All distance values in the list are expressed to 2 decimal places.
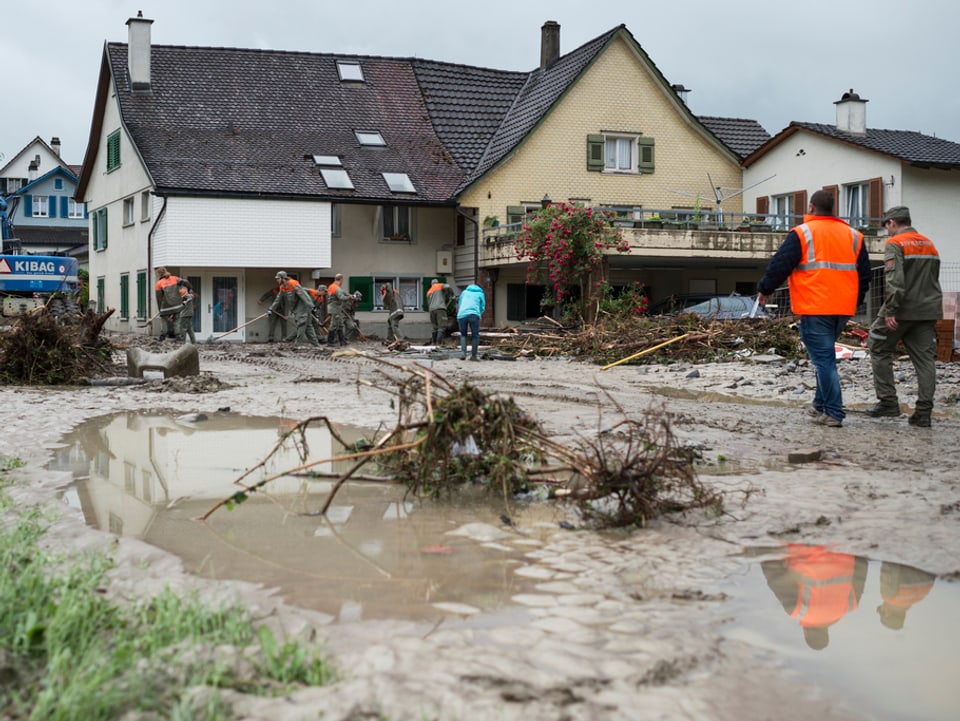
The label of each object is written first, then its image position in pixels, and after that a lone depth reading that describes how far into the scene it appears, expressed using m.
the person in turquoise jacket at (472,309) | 21.55
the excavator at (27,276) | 30.70
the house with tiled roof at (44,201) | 69.50
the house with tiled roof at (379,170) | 33.00
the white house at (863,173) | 32.75
